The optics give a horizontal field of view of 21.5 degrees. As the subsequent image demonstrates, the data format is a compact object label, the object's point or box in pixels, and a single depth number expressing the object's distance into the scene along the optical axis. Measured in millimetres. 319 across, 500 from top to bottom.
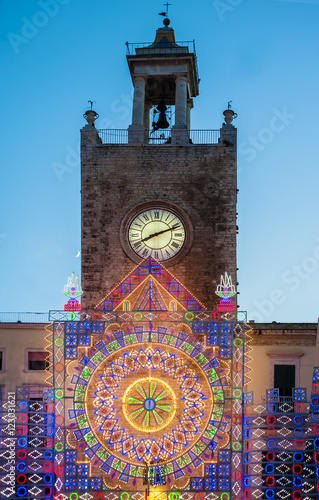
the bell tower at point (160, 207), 26234
